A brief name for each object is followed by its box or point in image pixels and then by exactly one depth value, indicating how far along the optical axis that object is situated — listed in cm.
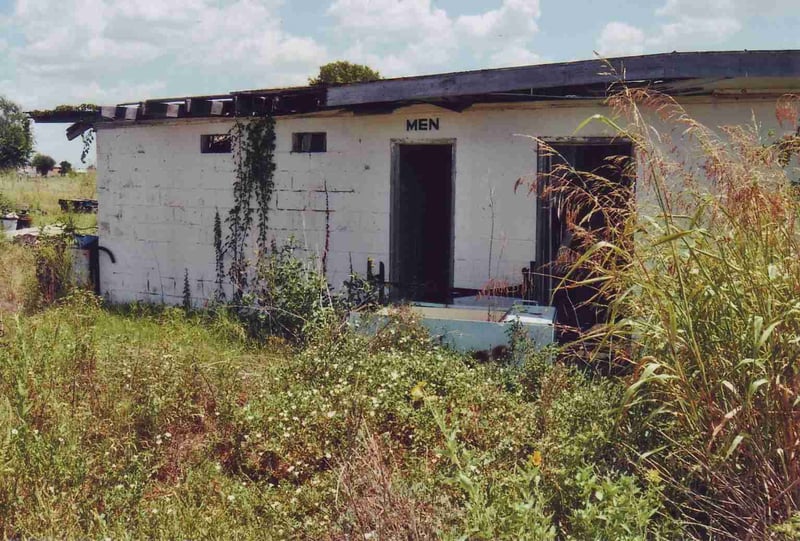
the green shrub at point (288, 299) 763
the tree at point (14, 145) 4328
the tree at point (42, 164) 4706
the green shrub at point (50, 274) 1092
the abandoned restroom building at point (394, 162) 748
